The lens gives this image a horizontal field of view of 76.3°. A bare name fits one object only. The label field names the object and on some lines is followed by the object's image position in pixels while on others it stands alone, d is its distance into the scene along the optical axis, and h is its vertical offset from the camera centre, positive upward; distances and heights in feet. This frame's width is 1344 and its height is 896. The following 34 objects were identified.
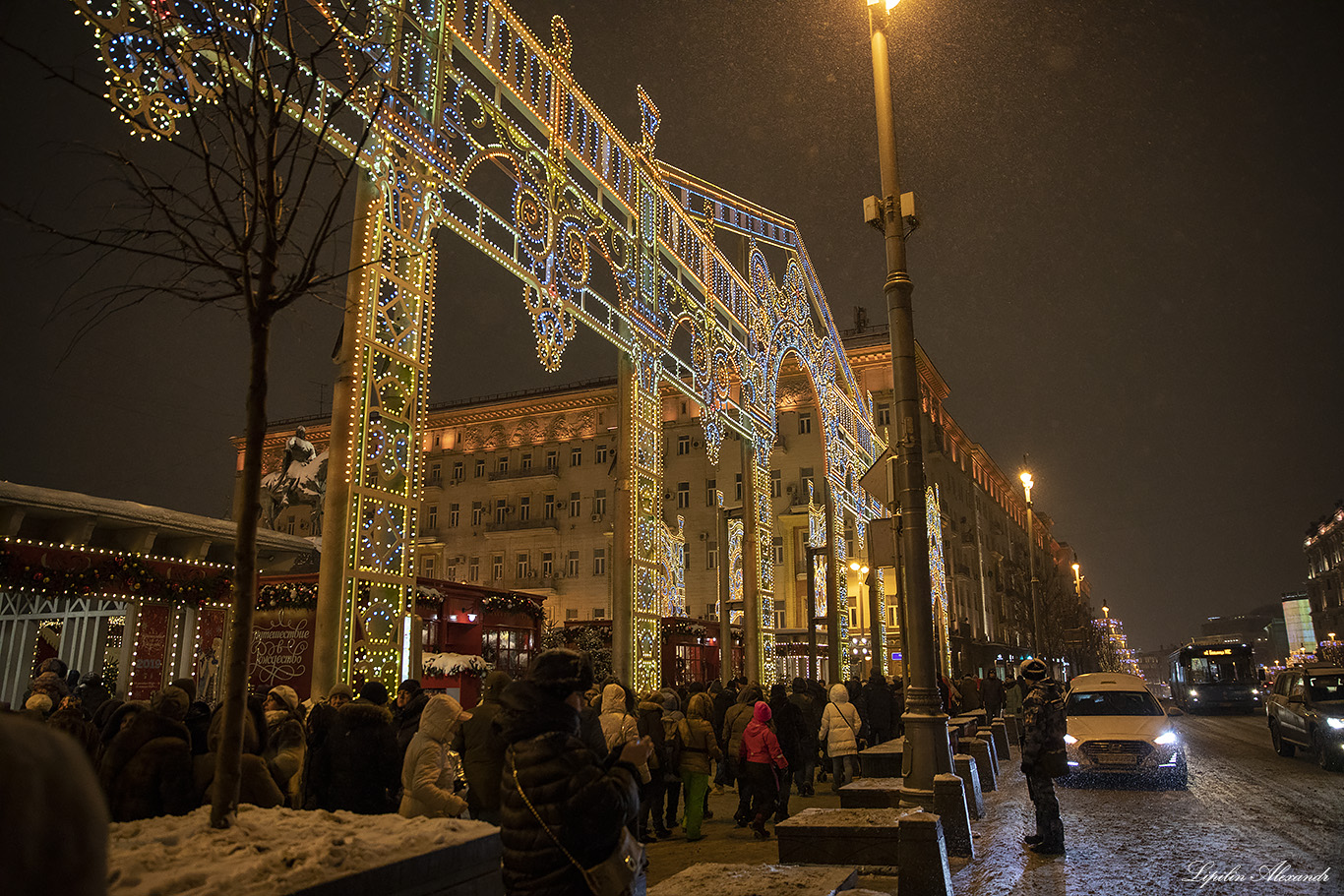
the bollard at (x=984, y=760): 42.01 -6.81
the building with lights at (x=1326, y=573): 340.80 +18.87
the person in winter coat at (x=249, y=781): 16.85 -2.98
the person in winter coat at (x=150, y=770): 15.60 -2.58
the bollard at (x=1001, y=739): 58.54 -7.94
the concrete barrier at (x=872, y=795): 30.60 -6.14
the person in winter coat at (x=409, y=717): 24.20 -2.53
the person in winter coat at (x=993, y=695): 77.95 -6.71
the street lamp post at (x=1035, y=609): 105.19 +1.45
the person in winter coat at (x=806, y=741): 42.05 -5.81
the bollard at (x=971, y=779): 34.58 -6.43
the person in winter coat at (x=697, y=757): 32.99 -5.06
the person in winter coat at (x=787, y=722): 38.29 -4.39
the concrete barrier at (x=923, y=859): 19.83 -5.45
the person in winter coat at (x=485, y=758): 19.31 -3.00
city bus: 120.88 -8.45
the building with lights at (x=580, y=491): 159.84 +25.96
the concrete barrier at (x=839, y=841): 23.94 -6.07
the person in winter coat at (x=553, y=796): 11.08 -2.19
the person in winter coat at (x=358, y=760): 19.85 -3.07
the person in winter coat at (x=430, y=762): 18.33 -2.91
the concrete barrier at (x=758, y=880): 17.11 -5.32
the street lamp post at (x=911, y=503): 28.60 +4.28
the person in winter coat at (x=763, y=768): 33.35 -5.58
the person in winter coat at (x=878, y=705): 55.36 -5.31
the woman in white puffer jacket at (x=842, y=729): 42.16 -5.25
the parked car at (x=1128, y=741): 42.60 -6.03
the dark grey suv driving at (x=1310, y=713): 48.47 -5.71
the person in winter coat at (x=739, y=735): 35.28 -4.67
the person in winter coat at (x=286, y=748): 20.88 -2.99
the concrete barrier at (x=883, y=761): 40.86 -6.55
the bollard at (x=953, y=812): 26.89 -5.97
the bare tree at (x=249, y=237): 14.24 +6.88
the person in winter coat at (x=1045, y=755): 27.73 -4.31
